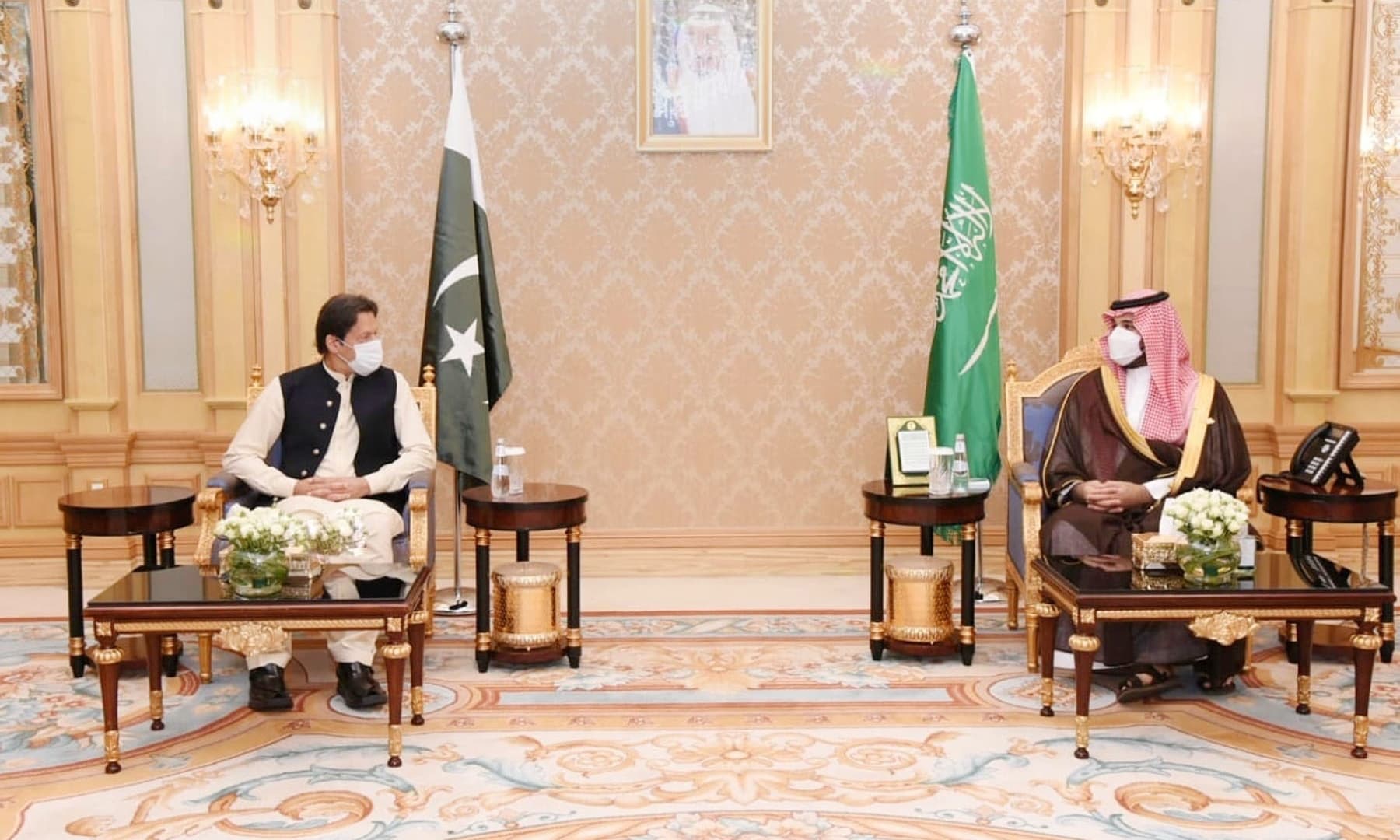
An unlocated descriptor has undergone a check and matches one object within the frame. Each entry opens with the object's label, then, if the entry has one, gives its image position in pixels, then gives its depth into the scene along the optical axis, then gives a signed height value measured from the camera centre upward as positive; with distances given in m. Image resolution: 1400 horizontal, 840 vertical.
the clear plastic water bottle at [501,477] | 5.31 -0.64
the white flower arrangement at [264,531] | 4.06 -0.65
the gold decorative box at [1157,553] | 4.39 -0.78
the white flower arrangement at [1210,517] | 4.16 -0.63
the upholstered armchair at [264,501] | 4.88 -0.74
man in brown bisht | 5.09 -0.50
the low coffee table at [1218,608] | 4.04 -0.89
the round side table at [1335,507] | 5.18 -0.76
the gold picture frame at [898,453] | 5.38 -0.56
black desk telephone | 5.28 -0.57
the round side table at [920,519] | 5.16 -0.79
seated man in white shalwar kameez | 5.13 -0.46
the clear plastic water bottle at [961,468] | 5.38 -0.62
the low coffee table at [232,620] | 3.96 -0.89
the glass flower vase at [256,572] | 4.08 -0.78
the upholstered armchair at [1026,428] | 5.45 -0.48
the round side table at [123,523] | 5.00 -0.77
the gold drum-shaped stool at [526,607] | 5.11 -1.11
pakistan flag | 6.22 +0.04
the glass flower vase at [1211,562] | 4.18 -0.78
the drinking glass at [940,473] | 5.30 -0.63
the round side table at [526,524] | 5.11 -0.80
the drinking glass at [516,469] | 5.34 -0.61
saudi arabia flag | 6.47 -0.02
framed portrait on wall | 6.91 +1.26
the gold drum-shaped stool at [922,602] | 5.20 -1.11
